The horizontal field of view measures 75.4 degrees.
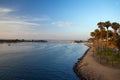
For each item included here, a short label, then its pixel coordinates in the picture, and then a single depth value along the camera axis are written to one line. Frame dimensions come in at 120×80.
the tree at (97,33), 44.31
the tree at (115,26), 31.98
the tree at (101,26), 39.70
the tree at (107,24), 34.64
